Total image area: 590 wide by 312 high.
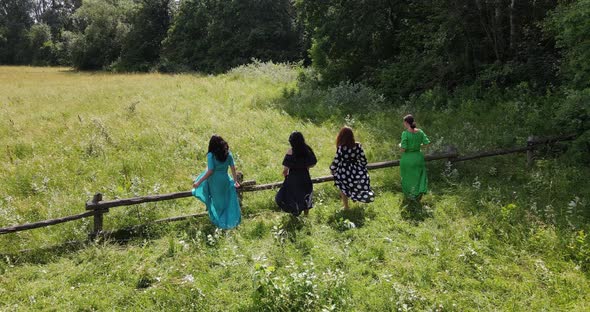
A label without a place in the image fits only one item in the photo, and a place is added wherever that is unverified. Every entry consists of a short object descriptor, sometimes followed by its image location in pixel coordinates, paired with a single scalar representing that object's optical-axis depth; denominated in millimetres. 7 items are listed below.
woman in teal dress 7246
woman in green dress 8188
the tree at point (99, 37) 48625
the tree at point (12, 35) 64562
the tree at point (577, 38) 9641
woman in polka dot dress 7941
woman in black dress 7391
